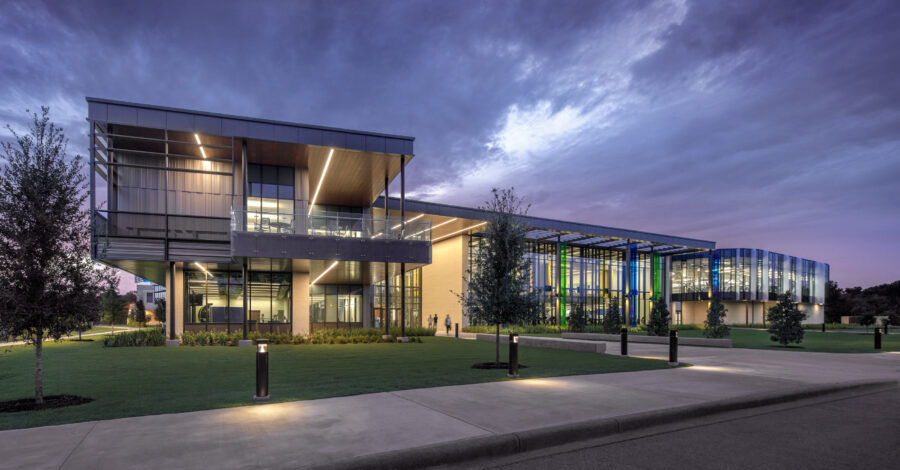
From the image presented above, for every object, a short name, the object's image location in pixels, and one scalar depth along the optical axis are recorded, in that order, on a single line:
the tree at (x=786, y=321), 23.02
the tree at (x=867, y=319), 44.26
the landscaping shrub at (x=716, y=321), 24.91
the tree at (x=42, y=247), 8.15
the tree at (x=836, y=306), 50.97
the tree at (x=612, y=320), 32.34
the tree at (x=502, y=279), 13.41
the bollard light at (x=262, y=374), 8.48
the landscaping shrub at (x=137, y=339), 22.94
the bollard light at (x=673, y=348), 14.27
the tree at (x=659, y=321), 28.02
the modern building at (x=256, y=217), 22.05
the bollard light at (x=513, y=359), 11.39
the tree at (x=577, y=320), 34.91
